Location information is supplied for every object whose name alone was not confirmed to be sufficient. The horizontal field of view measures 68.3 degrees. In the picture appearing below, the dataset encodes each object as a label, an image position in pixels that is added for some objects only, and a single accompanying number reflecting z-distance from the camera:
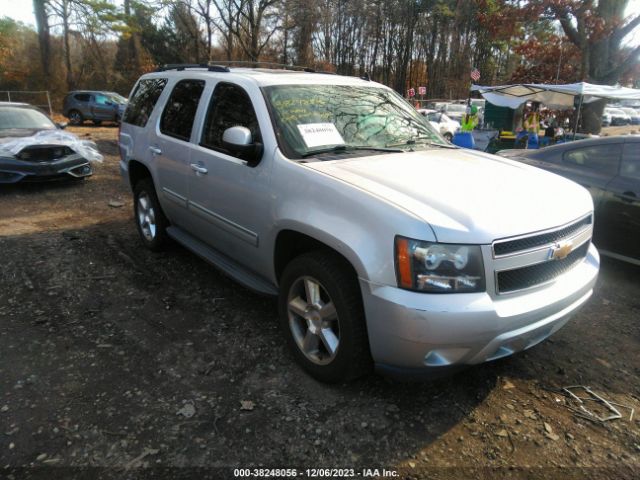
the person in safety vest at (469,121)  16.39
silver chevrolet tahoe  2.33
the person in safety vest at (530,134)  14.44
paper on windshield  3.22
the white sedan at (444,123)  19.17
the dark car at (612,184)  4.61
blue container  9.06
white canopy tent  13.98
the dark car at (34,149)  7.92
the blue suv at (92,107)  21.89
